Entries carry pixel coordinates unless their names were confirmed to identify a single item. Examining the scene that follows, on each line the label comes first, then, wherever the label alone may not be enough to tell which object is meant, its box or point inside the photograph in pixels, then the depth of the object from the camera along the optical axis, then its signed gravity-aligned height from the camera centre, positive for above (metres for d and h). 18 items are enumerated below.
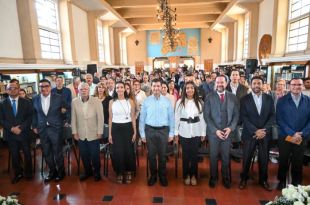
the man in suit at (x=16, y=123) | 3.54 -0.81
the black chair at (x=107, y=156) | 3.79 -1.57
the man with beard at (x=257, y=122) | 3.08 -0.79
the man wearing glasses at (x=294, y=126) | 2.99 -0.84
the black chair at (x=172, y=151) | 3.49 -1.31
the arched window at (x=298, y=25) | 7.34 +1.49
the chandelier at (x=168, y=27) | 8.43 +2.16
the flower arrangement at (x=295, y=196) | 1.26 -0.77
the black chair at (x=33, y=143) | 3.99 -1.32
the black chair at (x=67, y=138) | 3.79 -1.16
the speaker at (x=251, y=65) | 9.59 +0.08
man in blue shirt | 3.22 -0.82
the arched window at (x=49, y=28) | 7.91 +1.75
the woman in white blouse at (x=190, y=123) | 3.20 -0.79
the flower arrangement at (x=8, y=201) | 1.36 -0.80
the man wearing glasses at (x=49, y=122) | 3.50 -0.79
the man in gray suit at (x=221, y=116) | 3.13 -0.69
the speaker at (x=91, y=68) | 10.09 +0.18
